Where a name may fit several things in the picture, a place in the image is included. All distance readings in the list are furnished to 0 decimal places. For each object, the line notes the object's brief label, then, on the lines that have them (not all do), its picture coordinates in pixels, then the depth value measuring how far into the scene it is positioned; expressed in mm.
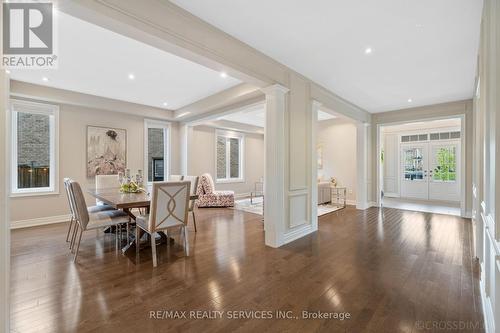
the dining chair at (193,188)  4287
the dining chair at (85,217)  2865
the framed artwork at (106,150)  5281
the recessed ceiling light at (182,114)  6090
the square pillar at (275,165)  3383
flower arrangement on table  3895
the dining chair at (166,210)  2768
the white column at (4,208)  1348
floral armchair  6438
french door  7496
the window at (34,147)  4492
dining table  2802
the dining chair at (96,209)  3493
